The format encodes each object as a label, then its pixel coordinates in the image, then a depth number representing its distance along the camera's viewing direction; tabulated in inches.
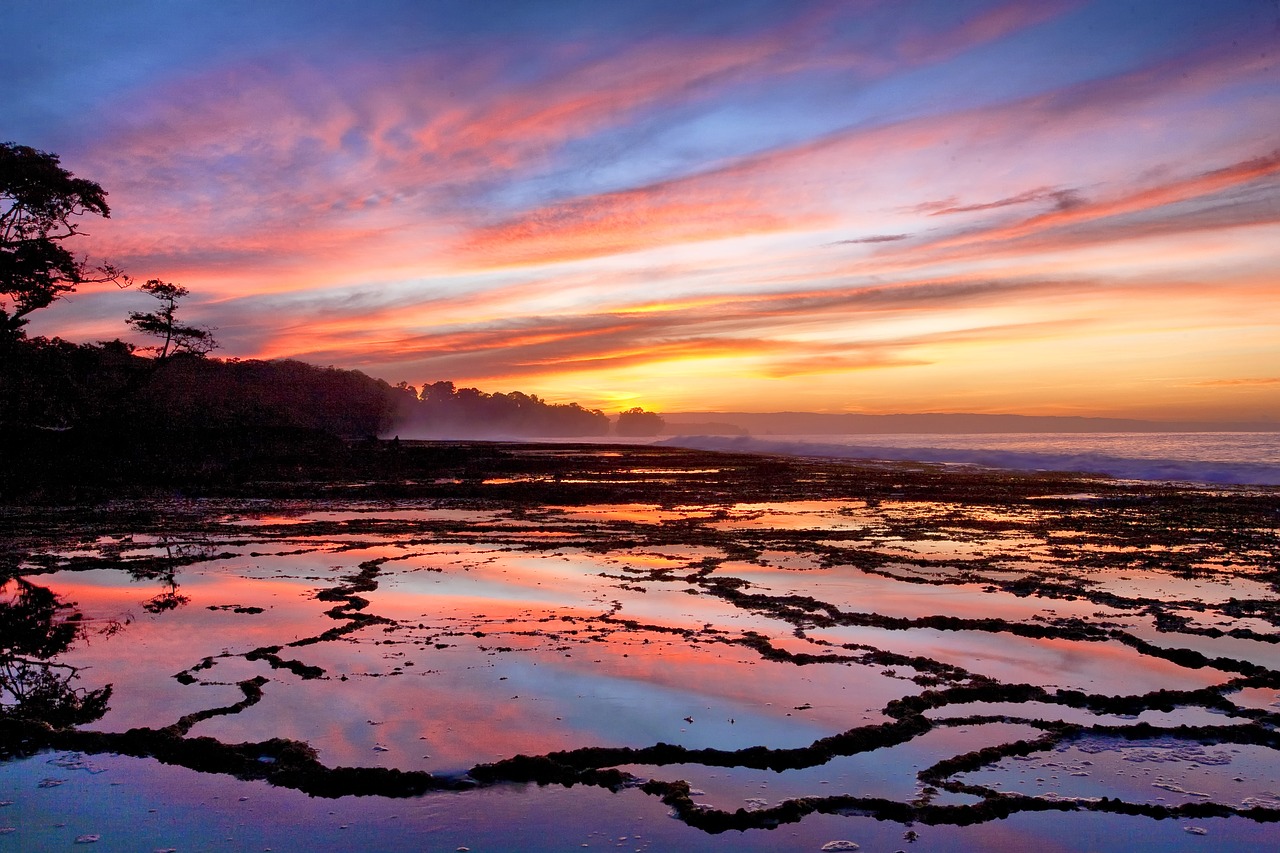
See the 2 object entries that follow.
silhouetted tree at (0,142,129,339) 1067.3
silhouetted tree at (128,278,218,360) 1557.6
